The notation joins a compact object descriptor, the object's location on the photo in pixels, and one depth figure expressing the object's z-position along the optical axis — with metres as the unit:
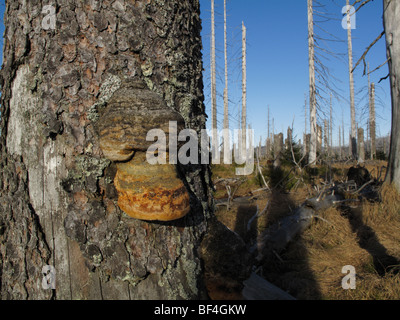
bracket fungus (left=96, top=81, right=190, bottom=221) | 0.99
